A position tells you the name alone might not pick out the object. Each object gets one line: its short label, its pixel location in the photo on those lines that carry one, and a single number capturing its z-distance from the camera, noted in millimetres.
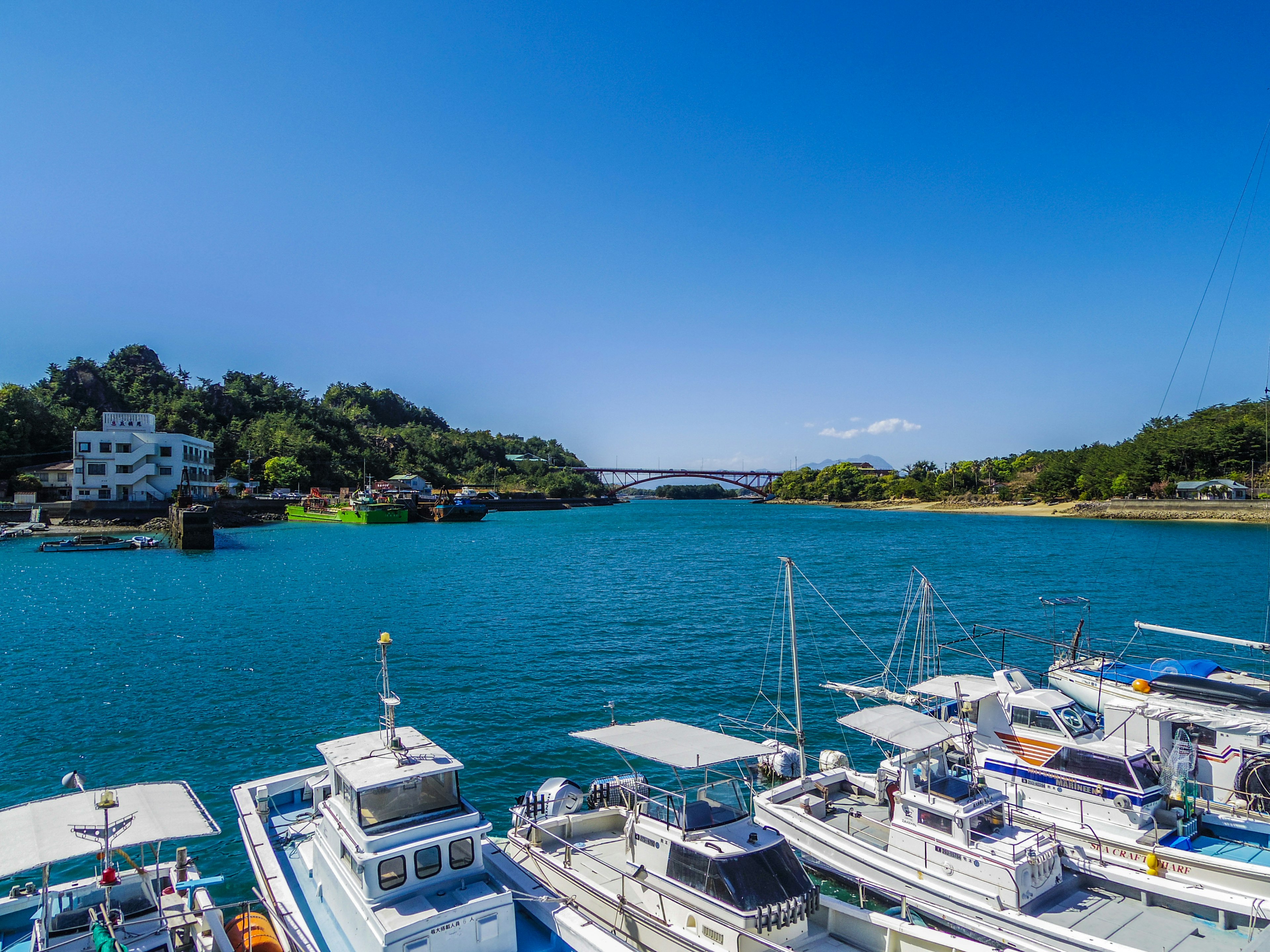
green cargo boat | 111875
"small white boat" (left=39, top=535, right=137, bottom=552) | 67312
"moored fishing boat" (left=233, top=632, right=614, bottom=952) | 9516
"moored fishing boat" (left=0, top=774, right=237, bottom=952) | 9266
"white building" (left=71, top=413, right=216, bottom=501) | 89688
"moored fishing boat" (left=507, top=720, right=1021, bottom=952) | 10180
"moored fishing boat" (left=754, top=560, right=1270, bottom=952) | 11188
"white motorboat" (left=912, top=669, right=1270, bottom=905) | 12406
